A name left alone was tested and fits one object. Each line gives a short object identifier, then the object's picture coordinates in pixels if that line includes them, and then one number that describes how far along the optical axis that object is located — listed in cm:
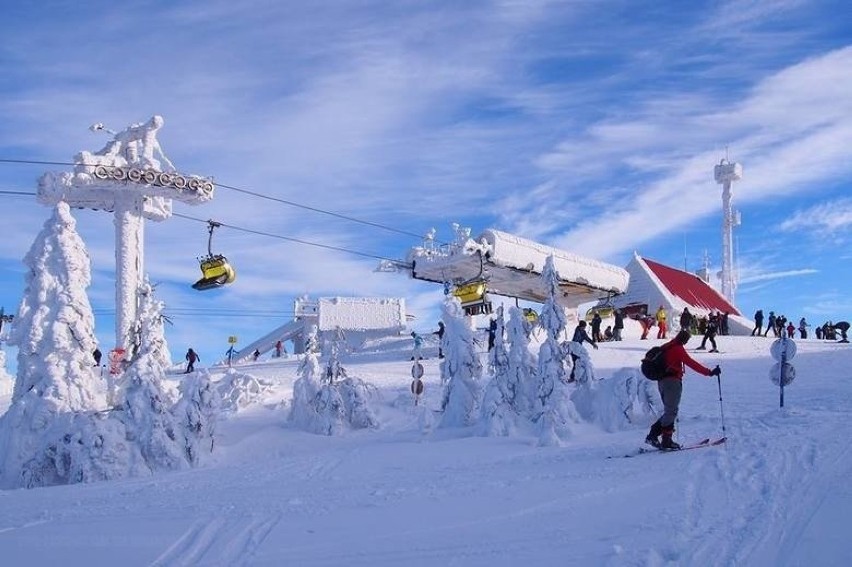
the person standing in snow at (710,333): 2919
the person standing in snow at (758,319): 4091
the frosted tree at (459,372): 1645
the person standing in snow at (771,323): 4160
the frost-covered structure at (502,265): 3566
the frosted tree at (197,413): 1675
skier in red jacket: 983
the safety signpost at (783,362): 1391
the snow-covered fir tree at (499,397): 1447
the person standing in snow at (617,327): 3641
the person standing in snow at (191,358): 3212
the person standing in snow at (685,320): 3191
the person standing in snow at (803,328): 4175
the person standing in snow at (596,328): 3388
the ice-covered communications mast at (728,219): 6675
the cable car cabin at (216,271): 2680
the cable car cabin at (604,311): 4212
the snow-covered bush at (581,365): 1581
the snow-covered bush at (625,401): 1445
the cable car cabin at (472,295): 3328
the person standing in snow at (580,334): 2433
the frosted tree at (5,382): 3184
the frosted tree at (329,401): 1917
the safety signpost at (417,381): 2014
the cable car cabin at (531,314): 3588
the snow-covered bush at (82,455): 1562
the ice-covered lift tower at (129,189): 2975
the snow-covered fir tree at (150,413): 1620
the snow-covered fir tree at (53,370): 1619
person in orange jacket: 3672
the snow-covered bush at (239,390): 2134
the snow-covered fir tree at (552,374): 1384
